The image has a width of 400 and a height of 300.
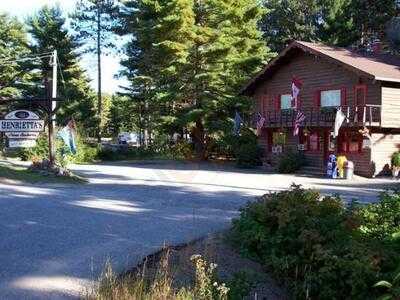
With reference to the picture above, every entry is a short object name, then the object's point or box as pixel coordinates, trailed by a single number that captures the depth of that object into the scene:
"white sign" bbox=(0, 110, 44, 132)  13.05
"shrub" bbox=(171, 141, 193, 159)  40.40
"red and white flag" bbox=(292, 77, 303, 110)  30.03
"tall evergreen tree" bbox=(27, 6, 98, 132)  45.47
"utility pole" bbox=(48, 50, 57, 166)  20.13
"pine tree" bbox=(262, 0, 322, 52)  49.53
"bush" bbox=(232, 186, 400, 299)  6.79
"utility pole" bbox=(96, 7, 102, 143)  46.47
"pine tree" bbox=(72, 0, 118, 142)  49.09
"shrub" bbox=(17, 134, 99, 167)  31.84
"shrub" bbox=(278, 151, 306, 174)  29.41
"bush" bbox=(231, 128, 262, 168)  33.06
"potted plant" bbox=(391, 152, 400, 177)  27.12
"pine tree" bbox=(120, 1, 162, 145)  37.25
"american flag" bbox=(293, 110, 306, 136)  29.39
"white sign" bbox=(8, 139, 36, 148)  13.13
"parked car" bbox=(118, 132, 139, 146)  58.89
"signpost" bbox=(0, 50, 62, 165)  13.11
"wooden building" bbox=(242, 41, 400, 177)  26.94
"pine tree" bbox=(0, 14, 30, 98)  46.69
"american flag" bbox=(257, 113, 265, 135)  32.72
